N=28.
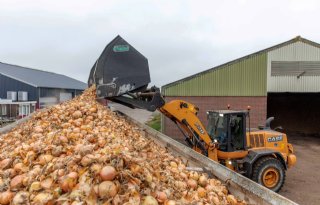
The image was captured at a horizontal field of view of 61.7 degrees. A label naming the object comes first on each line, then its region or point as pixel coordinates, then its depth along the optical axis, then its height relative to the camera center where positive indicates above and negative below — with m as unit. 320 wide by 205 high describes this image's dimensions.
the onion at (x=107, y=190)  2.39 -0.83
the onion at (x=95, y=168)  2.56 -0.69
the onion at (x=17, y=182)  2.74 -0.88
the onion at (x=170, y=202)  2.66 -1.04
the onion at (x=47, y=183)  2.61 -0.85
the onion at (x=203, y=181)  3.71 -1.15
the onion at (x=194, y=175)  3.86 -1.12
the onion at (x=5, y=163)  3.22 -0.80
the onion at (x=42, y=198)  2.39 -0.91
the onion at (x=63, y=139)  3.71 -0.58
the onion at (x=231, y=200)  3.34 -1.27
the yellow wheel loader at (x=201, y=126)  6.42 -0.72
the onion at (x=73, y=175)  2.58 -0.75
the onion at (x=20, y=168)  3.07 -0.82
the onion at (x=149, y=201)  2.49 -0.96
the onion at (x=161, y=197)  2.66 -0.99
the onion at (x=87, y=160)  2.72 -0.64
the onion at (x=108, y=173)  2.50 -0.71
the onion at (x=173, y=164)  4.16 -1.03
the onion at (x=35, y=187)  2.60 -0.87
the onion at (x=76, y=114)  5.39 -0.33
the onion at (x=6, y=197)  2.57 -0.97
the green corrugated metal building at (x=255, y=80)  16.34 +1.19
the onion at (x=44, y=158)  3.18 -0.74
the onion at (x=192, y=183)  3.51 -1.13
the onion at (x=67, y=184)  2.53 -0.82
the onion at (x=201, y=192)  3.29 -1.17
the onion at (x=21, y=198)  2.48 -0.95
